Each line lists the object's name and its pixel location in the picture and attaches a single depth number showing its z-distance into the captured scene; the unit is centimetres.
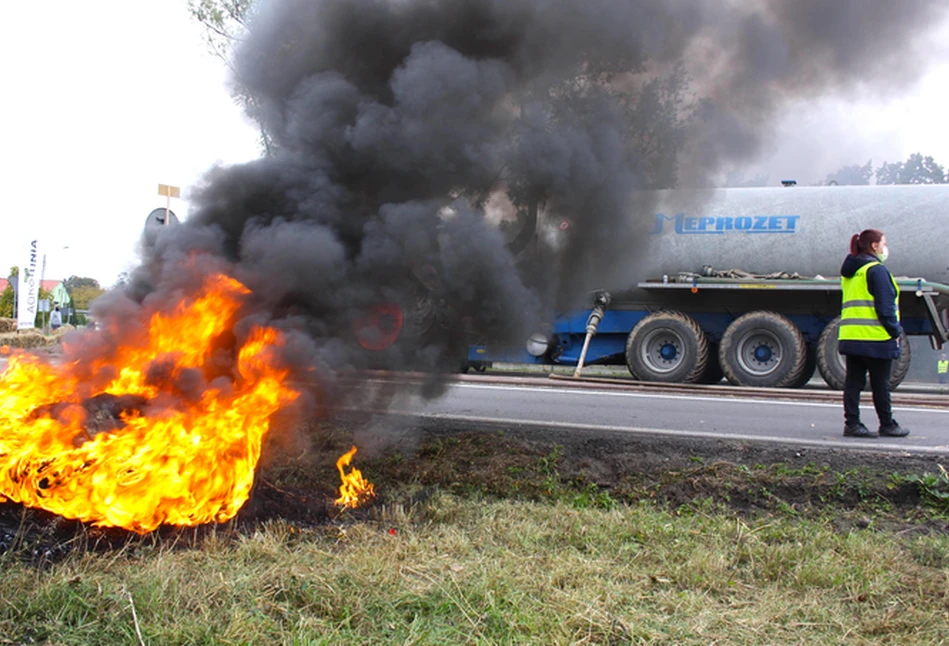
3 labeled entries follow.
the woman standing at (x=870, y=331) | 613
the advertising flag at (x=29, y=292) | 2239
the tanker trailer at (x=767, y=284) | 1079
